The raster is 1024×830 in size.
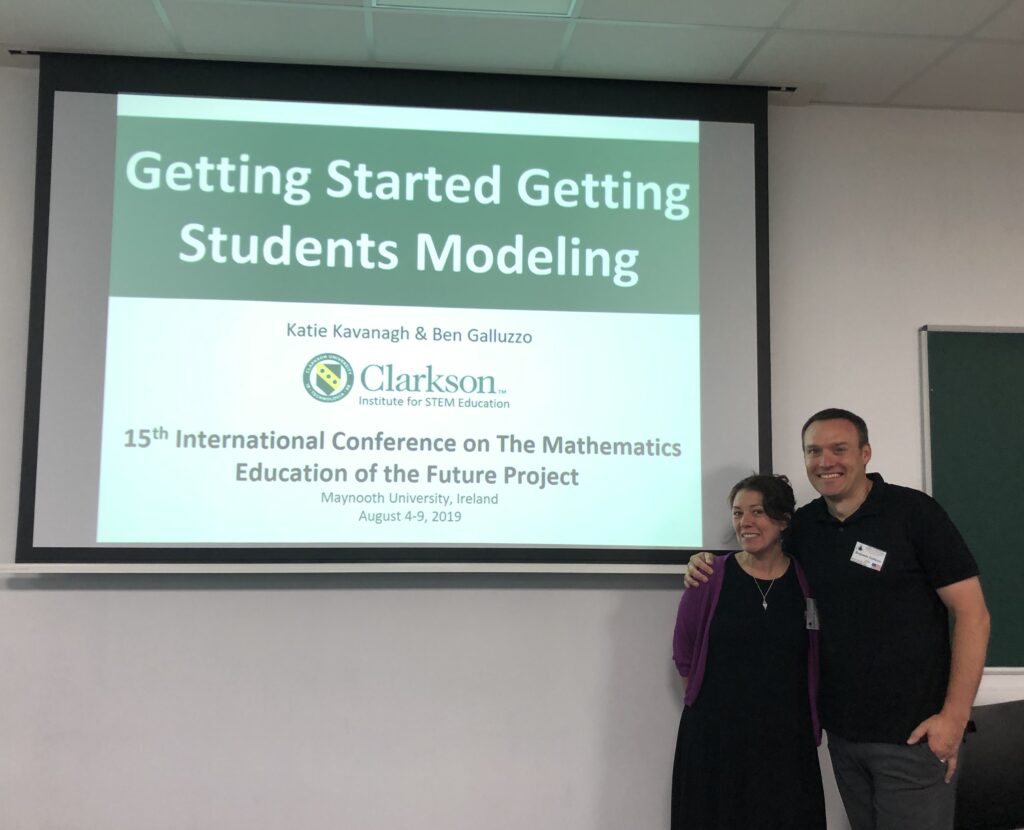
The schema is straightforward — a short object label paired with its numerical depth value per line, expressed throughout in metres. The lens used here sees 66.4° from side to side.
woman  2.00
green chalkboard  2.64
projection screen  2.41
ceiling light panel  2.24
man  1.87
